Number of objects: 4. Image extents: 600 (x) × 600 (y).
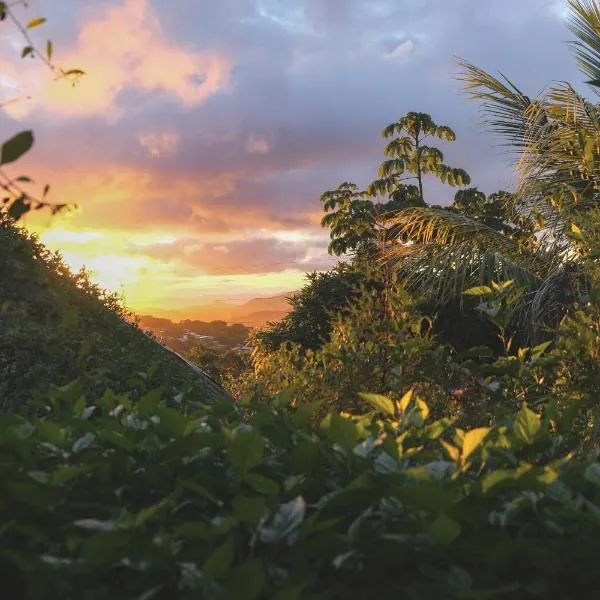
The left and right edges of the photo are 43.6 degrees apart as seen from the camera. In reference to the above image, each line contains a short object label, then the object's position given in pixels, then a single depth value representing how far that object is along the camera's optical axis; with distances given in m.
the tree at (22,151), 1.54
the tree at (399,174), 26.62
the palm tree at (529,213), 12.47
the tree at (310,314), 17.91
